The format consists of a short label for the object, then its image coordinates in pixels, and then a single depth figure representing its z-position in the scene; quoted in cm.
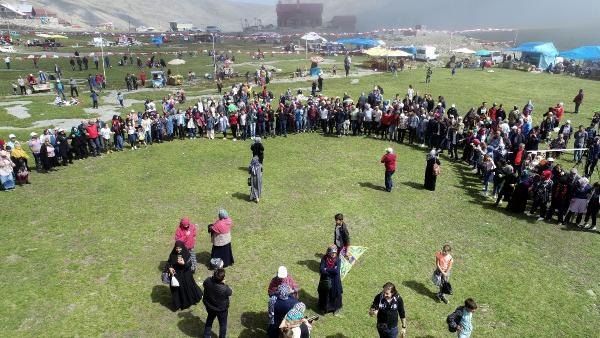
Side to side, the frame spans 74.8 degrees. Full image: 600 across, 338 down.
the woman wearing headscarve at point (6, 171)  1527
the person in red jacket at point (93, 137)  1941
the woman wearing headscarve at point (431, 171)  1552
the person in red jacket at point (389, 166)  1511
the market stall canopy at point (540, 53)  4853
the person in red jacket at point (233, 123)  2242
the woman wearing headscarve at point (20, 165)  1603
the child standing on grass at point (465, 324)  734
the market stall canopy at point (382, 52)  4738
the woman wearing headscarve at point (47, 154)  1742
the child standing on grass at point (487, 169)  1563
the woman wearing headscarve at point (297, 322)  671
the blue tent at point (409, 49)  6123
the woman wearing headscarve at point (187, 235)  947
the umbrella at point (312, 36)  5999
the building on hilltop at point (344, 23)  16821
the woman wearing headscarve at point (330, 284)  869
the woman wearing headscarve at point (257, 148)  1638
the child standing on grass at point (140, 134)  2106
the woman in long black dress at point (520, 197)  1411
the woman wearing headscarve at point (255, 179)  1420
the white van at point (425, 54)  5962
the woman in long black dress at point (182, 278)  872
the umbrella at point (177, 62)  4584
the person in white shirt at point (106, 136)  2011
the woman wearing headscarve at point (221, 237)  1018
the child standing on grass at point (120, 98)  2994
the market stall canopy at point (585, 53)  3922
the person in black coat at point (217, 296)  758
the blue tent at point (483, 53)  5481
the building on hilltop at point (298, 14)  16275
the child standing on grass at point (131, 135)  2069
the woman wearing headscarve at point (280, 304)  727
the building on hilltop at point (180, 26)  13975
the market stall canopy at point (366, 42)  5496
